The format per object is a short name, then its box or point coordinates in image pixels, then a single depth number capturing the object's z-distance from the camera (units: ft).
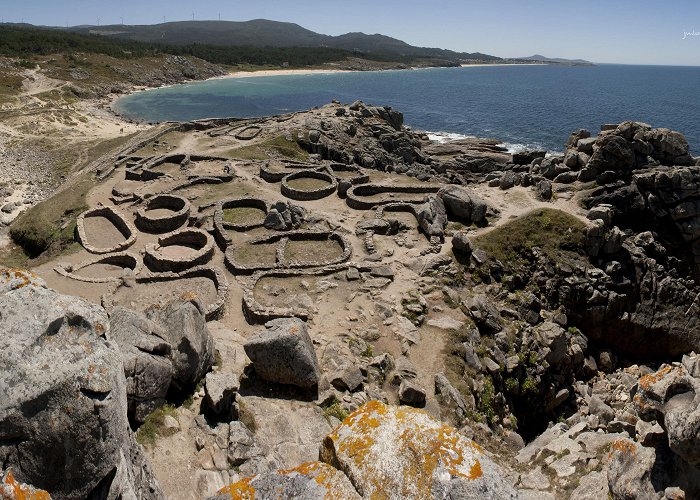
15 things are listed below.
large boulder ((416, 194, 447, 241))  94.91
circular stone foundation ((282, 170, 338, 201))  117.70
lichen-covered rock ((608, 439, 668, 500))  28.68
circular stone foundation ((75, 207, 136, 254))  90.89
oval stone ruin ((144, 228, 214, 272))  82.99
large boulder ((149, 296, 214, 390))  42.01
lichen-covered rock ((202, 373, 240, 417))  41.09
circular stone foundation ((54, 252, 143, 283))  77.66
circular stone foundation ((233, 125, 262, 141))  170.95
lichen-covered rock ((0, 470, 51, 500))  16.84
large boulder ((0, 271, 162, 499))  18.43
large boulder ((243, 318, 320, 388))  48.52
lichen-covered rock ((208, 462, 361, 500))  19.36
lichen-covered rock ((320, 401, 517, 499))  19.40
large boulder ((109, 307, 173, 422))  35.50
